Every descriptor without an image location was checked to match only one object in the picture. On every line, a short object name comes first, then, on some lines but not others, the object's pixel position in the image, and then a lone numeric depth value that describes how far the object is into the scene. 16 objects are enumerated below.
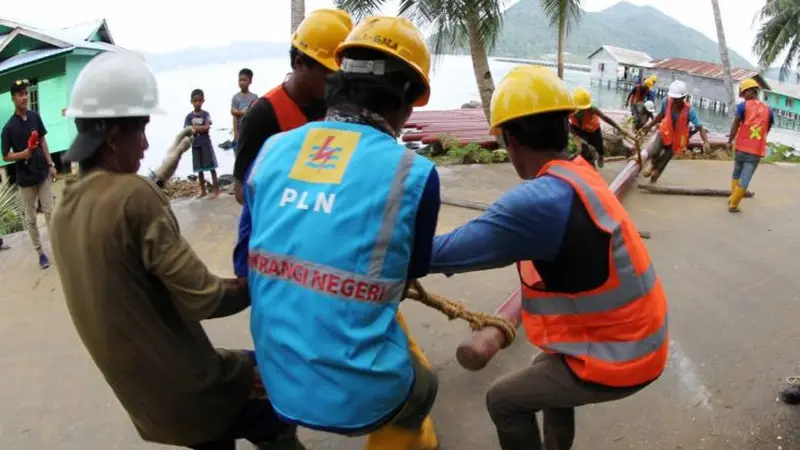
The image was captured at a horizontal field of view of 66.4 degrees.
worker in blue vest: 1.56
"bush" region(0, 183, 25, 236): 8.80
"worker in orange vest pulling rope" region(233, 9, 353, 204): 2.85
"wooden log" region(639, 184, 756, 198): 8.35
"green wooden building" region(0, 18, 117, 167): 12.98
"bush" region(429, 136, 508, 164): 10.85
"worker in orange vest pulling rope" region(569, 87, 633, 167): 8.01
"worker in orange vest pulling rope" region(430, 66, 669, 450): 1.94
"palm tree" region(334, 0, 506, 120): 9.41
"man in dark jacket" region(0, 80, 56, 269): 5.86
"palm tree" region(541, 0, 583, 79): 10.49
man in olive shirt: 1.75
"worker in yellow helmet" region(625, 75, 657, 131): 12.95
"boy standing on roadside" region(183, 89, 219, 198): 8.03
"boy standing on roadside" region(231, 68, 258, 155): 8.31
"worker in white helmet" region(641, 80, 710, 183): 8.39
